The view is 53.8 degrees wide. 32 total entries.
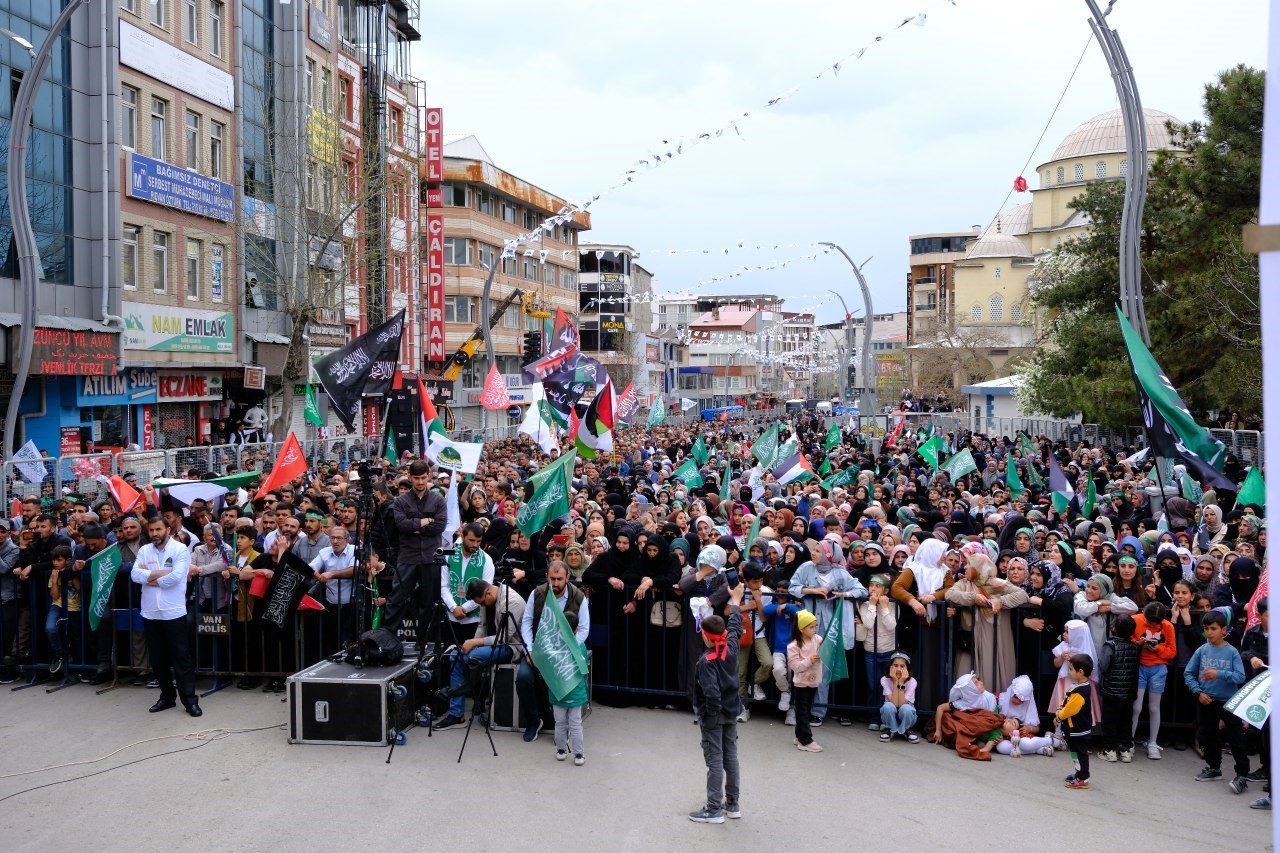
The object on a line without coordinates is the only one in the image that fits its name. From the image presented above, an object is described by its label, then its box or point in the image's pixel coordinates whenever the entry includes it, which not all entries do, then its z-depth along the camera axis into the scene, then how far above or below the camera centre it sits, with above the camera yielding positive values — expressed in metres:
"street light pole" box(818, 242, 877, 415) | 35.83 +2.01
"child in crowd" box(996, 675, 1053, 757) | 9.53 -2.25
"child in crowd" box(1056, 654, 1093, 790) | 8.62 -2.03
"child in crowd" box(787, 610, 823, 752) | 9.52 -1.84
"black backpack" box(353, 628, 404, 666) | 9.65 -1.70
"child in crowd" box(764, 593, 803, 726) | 10.05 -1.66
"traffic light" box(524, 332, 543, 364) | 33.31 +2.16
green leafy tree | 25.81 +3.53
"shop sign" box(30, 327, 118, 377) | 23.55 +1.44
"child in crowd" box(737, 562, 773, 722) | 10.06 -1.79
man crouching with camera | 9.62 -1.65
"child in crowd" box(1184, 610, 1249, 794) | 8.90 -1.80
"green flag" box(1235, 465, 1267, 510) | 14.18 -0.72
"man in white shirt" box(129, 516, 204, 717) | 10.01 -1.42
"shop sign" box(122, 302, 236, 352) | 27.42 +2.26
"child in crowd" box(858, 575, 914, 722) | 10.02 -1.59
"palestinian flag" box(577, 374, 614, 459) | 21.03 +0.02
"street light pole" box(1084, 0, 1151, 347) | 15.18 +3.15
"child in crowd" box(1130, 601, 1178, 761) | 9.30 -1.63
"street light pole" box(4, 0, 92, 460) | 16.73 +2.44
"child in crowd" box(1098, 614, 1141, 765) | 9.21 -1.89
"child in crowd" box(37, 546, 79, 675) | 11.20 -1.52
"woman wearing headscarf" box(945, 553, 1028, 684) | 9.75 -1.50
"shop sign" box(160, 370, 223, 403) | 29.22 +0.99
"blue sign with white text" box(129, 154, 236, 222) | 27.41 +5.47
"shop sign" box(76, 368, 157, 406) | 26.06 +0.82
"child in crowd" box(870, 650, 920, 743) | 9.83 -2.17
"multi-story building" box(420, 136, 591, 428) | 56.69 +8.31
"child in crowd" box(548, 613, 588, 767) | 9.11 -2.14
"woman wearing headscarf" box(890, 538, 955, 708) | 9.97 -1.56
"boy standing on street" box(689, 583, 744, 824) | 7.89 -1.80
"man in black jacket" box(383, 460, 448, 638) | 10.48 -1.00
